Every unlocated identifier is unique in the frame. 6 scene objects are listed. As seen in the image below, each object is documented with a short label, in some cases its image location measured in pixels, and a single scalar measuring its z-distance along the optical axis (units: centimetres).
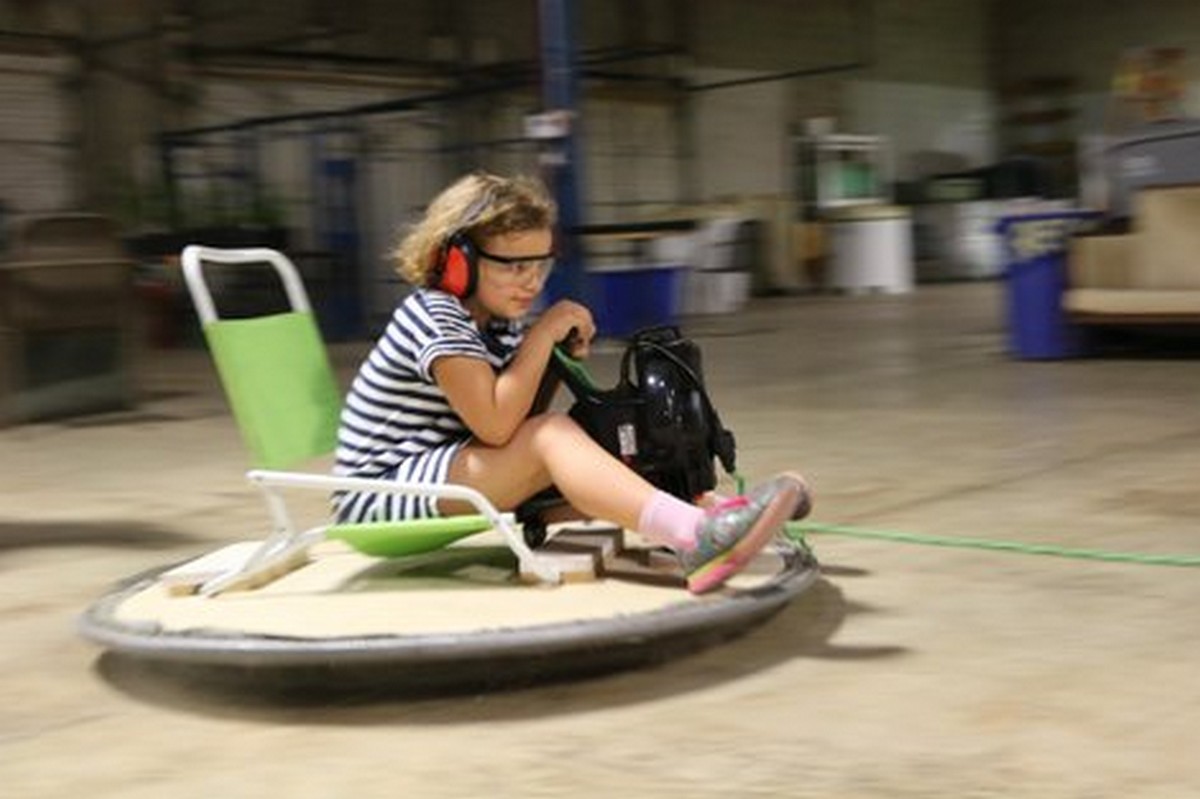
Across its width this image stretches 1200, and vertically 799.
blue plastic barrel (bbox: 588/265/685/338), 1049
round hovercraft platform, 236
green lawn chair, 261
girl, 262
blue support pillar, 873
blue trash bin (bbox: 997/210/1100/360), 756
